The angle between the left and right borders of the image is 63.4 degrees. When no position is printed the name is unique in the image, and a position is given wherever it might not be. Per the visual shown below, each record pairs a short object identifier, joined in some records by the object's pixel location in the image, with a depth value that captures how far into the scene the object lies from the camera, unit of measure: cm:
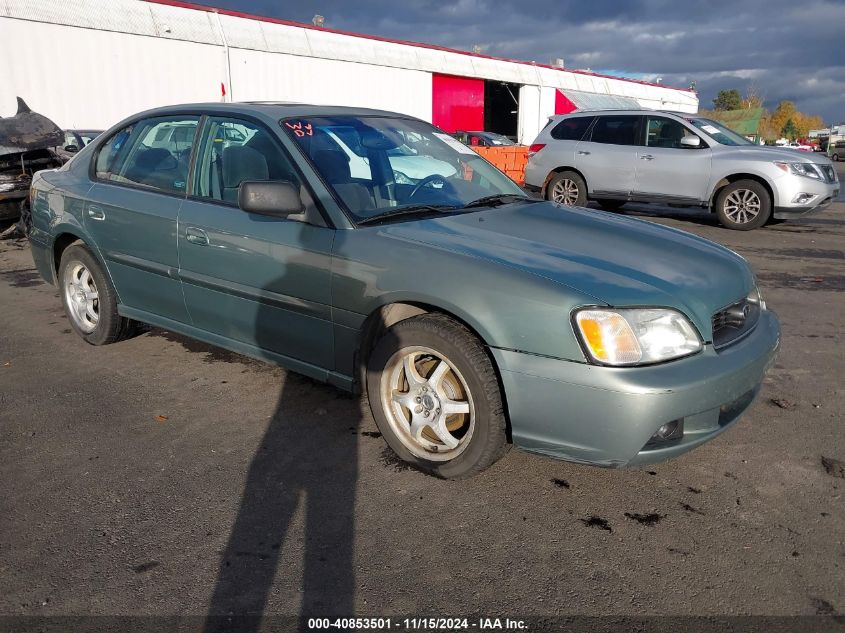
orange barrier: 1370
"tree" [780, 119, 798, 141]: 10792
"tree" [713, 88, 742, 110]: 9888
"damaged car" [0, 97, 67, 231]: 866
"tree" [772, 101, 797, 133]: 11504
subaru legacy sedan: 260
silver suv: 984
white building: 1819
